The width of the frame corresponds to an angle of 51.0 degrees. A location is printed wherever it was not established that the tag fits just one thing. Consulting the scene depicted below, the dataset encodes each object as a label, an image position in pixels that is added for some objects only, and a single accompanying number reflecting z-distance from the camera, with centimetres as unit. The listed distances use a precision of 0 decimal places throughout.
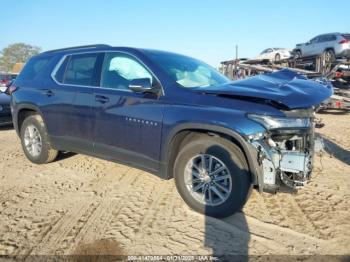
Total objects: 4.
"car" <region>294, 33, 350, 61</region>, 1609
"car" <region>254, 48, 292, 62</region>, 2412
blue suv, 366
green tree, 9419
